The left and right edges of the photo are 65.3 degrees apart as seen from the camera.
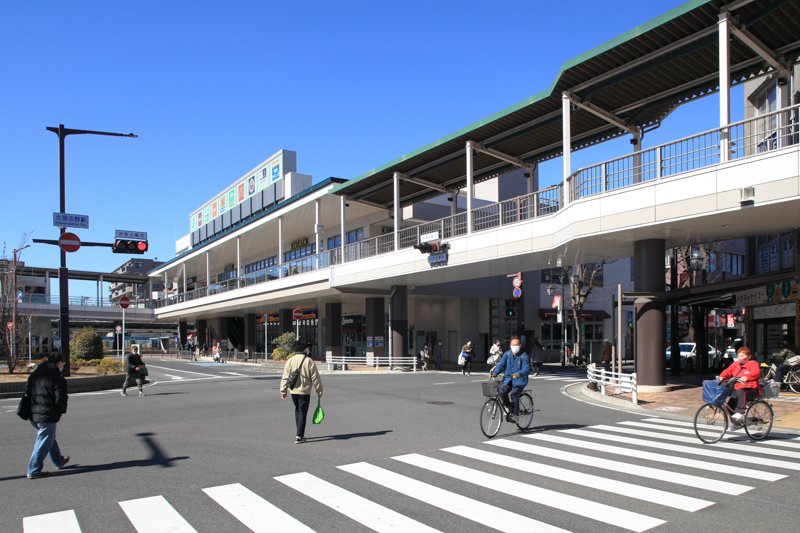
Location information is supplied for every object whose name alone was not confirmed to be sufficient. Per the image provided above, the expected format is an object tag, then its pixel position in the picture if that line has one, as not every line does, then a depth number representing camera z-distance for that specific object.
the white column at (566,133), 19.88
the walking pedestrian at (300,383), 10.31
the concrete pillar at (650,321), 18.47
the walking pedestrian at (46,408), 7.94
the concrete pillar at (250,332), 52.42
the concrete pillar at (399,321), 33.12
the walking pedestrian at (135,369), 19.02
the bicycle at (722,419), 10.04
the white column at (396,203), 29.73
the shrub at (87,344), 28.59
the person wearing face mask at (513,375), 11.18
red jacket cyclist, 10.02
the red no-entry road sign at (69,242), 19.62
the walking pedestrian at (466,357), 28.52
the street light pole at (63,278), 20.14
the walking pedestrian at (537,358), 28.17
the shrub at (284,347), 37.66
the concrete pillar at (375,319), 35.91
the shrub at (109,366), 24.83
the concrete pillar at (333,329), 39.34
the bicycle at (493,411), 10.82
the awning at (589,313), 43.81
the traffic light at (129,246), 20.22
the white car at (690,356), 28.75
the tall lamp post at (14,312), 22.01
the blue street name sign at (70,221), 18.95
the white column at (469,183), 25.23
